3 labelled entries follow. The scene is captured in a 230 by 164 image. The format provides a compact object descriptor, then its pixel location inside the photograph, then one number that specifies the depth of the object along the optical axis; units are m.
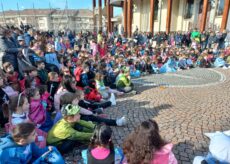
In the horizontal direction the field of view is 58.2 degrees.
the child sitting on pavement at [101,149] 2.57
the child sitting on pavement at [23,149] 2.50
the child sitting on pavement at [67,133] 3.32
